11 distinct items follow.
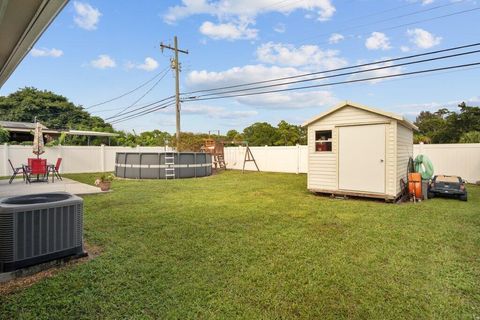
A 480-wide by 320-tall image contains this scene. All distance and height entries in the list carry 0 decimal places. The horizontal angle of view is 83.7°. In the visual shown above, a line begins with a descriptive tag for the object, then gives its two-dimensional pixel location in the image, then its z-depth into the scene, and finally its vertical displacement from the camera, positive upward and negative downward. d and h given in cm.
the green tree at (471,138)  1183 +117
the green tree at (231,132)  4374 +491
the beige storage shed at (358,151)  688 +31
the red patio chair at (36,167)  978 -30
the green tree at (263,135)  4175 +428
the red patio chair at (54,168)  1047 -35
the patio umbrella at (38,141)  1036 +70
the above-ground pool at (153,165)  1234 -22
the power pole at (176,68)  1717 +607
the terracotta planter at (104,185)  829 -79
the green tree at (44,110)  2895 +550
